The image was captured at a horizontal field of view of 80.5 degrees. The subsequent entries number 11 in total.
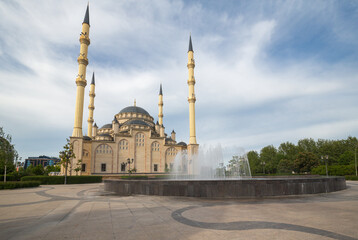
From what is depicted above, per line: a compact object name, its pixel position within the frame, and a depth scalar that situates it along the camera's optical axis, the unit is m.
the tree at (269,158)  54.75
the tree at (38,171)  42.49
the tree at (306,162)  41.88
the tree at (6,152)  20.00
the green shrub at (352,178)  28.10
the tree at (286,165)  47.28
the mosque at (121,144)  36.94
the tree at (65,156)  28.84
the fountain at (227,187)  10.73
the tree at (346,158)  41.81
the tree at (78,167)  33.35
